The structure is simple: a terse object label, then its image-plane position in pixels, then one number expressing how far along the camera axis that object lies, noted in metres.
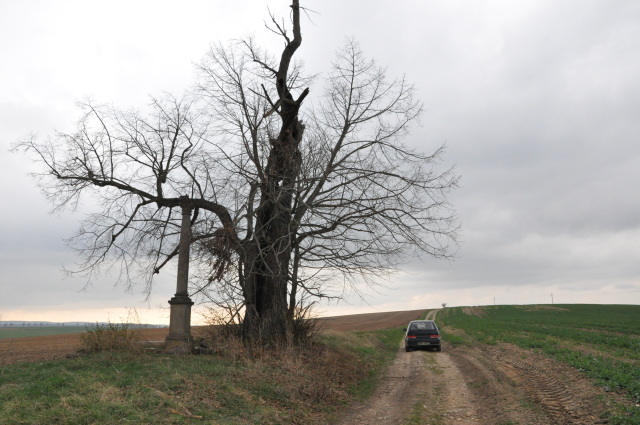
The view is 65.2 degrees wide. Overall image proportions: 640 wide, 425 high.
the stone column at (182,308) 14.84
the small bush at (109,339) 13.49
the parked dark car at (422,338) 24.86
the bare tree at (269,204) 15.85
